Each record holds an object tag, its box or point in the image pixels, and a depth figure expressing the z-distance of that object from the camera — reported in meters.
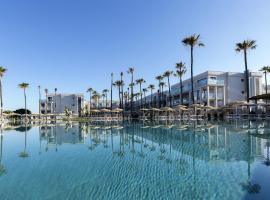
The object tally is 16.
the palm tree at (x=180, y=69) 32.82
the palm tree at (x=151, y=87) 51.00
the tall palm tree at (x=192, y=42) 24.38
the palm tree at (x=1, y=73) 31.03
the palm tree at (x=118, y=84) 43.00
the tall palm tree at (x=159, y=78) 42.92
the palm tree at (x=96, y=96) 59.97
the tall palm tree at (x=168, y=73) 39.00
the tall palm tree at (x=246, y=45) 24.47
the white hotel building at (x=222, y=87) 31.59
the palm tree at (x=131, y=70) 38.71
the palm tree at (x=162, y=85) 44.72
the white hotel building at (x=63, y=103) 53.85
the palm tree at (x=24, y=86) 38.86
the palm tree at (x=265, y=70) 30.65
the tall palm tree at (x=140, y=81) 44.90
